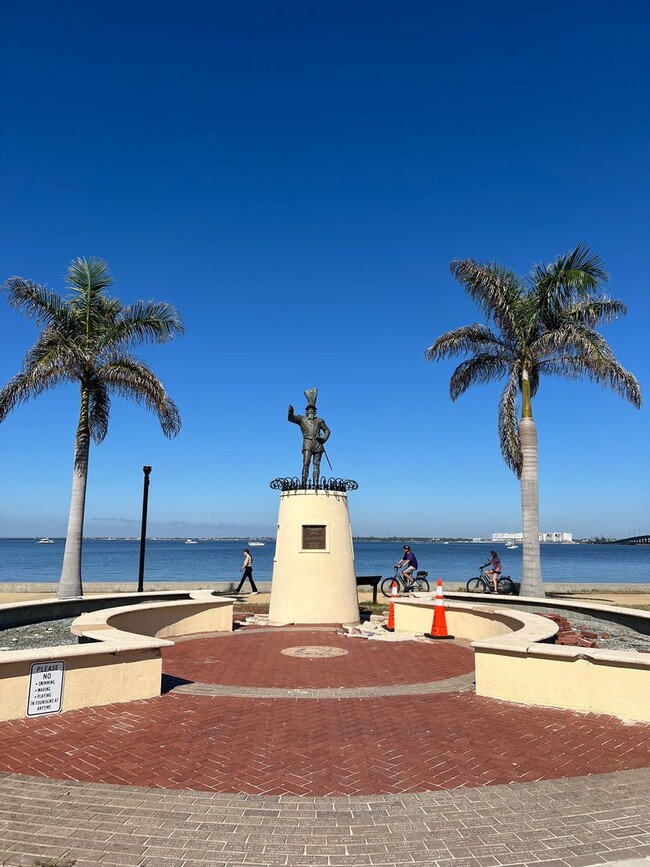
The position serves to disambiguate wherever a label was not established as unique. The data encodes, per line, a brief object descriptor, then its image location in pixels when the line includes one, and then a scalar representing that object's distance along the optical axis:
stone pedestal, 14.52
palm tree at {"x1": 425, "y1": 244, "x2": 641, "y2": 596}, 16.59
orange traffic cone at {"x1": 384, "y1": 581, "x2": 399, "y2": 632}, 13.33
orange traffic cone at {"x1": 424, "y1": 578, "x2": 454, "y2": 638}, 11.57
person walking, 22.14
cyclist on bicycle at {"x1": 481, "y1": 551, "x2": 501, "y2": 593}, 19.15
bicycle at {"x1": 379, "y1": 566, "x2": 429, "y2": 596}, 19.25
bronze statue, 15.70
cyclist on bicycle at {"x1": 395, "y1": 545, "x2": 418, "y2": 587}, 19.08
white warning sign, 6.17
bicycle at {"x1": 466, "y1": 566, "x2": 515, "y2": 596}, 19.86
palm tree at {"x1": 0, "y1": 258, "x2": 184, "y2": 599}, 15.88
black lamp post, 20.01
